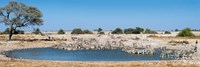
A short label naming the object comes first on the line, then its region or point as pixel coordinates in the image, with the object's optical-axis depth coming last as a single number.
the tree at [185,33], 88.72
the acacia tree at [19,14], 67.11
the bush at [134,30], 123.61
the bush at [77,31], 119.81
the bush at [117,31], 124.66
